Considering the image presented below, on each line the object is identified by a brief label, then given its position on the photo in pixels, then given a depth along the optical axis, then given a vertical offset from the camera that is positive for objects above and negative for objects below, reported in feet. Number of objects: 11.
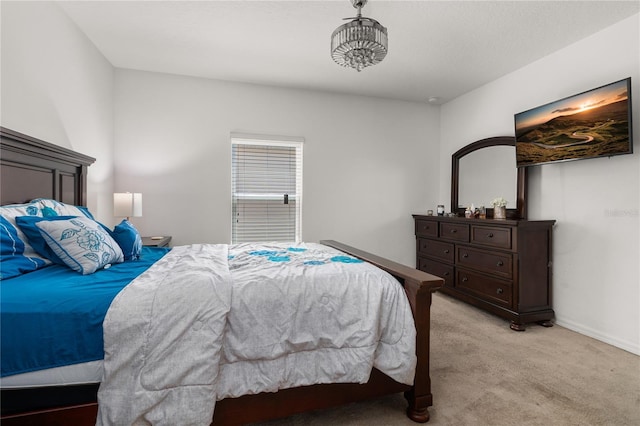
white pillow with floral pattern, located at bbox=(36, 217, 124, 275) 5.40 -0.55
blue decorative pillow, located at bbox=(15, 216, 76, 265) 5.54 -0.44
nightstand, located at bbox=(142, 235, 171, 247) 10.05 -0.95
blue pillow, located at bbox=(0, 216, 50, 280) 4.81 -0.71
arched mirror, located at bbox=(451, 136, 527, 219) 11.39 +1.50
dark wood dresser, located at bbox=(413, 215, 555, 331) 9.72 -1.77
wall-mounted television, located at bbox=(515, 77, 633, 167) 8.07 +2.52
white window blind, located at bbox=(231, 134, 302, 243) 13.26 +1.04
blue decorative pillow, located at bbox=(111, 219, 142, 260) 6.89 -0.61
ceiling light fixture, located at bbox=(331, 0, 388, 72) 6.53 +3.59
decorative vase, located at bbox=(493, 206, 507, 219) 11.18 +0.06
